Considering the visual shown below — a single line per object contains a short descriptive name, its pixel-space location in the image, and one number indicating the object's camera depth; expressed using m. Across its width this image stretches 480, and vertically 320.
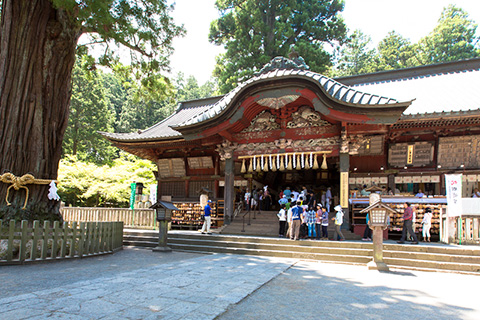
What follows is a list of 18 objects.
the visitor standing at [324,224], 10.97
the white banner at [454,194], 9.80
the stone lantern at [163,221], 10.59
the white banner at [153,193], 16.34
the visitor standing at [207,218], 12.34
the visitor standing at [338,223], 10.54
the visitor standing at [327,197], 13.91
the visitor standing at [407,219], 9.90
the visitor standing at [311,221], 11.18
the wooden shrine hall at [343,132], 11.34
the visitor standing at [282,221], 11.52
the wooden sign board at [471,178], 11.77
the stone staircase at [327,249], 8.05
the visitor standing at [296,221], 10.57
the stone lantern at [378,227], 7.79
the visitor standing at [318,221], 10.96
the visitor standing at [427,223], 10.70
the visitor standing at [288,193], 14.37
